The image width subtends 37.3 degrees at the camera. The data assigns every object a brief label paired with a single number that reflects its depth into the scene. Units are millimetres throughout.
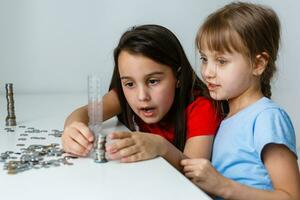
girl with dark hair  1300
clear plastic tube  976
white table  757
